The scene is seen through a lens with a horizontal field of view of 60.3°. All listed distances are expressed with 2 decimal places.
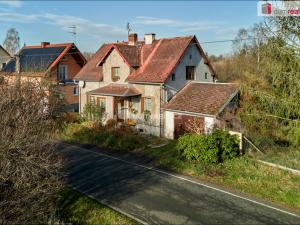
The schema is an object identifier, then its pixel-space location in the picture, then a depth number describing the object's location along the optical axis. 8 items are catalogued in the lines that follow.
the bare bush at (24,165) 7.11
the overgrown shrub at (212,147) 13.91
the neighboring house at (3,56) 43.39
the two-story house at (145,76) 20.85
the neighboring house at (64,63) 30.31
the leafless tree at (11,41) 75.35
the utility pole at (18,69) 11.18
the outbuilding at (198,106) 17.43
